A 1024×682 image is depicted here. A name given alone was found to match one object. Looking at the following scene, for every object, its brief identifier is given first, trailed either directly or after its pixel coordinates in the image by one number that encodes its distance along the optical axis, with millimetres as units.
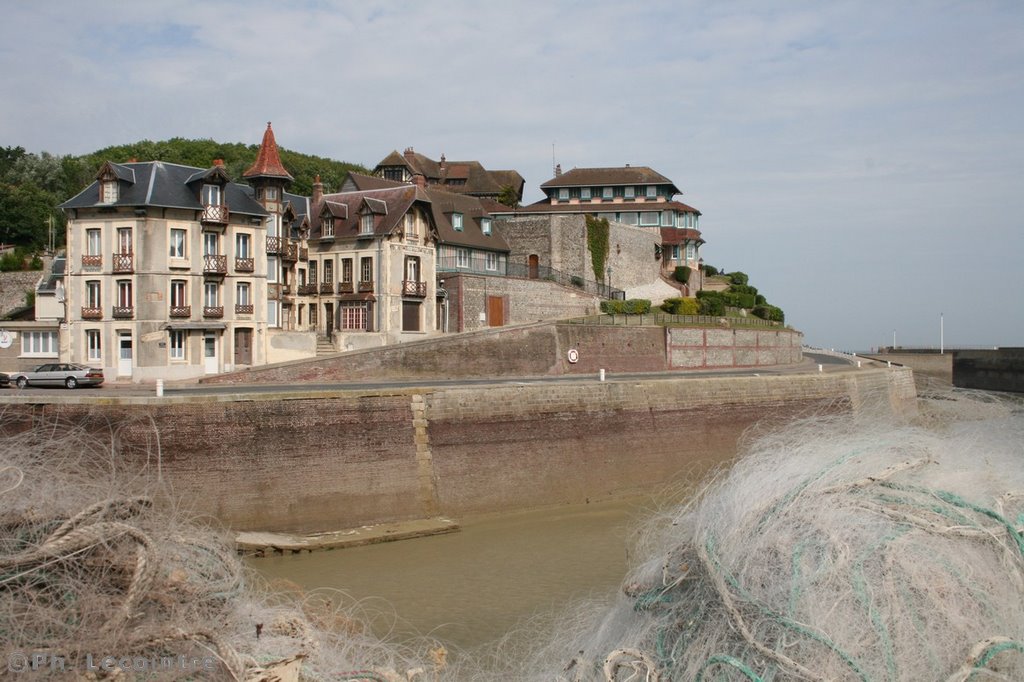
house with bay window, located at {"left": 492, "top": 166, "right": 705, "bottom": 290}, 67625
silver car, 30469
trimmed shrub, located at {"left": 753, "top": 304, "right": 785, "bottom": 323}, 65144
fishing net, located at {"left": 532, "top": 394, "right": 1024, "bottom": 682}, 6637
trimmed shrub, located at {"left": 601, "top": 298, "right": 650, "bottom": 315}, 50519
